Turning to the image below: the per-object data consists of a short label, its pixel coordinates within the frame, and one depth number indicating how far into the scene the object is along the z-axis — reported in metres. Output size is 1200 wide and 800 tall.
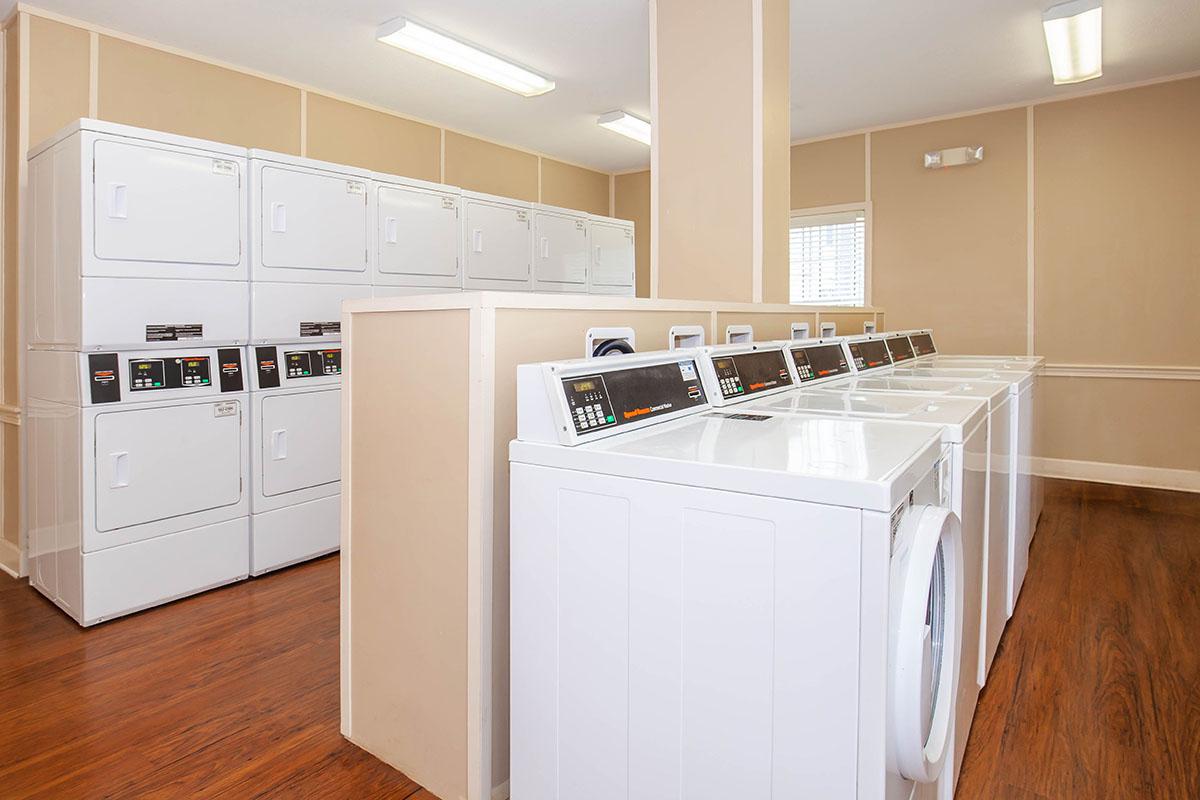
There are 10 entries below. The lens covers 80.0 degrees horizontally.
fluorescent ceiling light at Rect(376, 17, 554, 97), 4.01
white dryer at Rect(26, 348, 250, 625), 2.87
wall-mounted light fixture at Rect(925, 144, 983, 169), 5.59
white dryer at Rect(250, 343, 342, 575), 3.41
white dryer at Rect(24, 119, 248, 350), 2.85
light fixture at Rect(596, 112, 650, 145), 5.58
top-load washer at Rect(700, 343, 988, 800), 1.60
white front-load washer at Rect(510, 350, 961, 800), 1.11
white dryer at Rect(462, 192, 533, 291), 4.51
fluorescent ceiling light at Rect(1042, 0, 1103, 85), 3.73
